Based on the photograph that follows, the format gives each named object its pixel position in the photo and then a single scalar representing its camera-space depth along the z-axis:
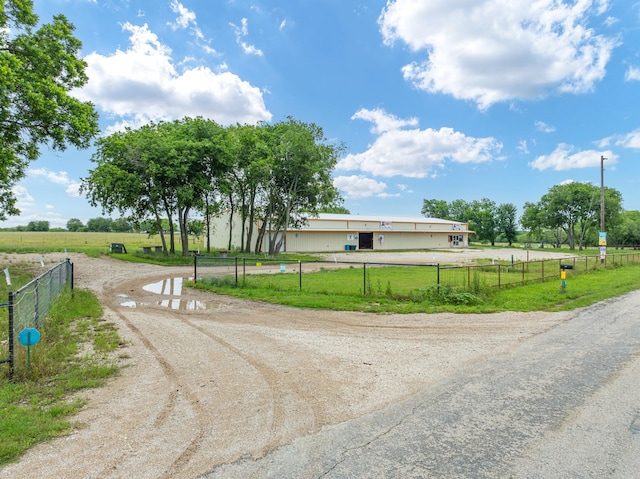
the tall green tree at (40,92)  14.77
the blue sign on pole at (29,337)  5.09
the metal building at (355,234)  43.88
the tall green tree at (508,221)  82.88
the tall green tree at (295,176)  33.00
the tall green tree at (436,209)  96.12
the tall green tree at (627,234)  70.20
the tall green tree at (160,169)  27.48
